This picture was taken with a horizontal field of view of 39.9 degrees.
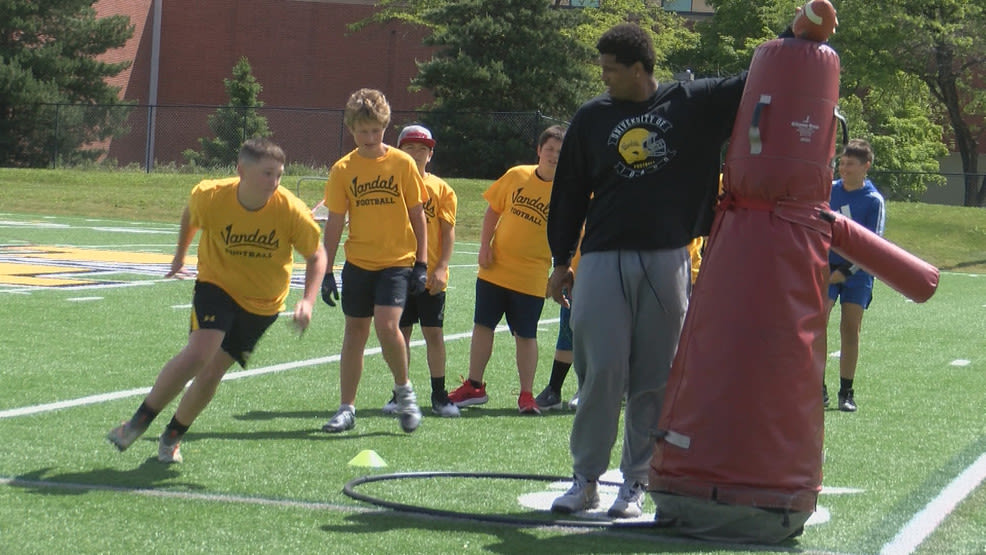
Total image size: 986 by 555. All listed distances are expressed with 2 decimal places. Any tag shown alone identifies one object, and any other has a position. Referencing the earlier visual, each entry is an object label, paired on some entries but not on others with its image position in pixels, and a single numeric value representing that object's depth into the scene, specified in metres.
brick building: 59.19
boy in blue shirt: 9.05
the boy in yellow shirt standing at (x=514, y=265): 8.70
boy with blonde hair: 7.47
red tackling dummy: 5.07
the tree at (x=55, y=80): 45.03
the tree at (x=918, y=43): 45.12
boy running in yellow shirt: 6.17
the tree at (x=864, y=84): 47.03
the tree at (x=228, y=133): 46.09
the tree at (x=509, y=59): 47.38
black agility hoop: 5.28
